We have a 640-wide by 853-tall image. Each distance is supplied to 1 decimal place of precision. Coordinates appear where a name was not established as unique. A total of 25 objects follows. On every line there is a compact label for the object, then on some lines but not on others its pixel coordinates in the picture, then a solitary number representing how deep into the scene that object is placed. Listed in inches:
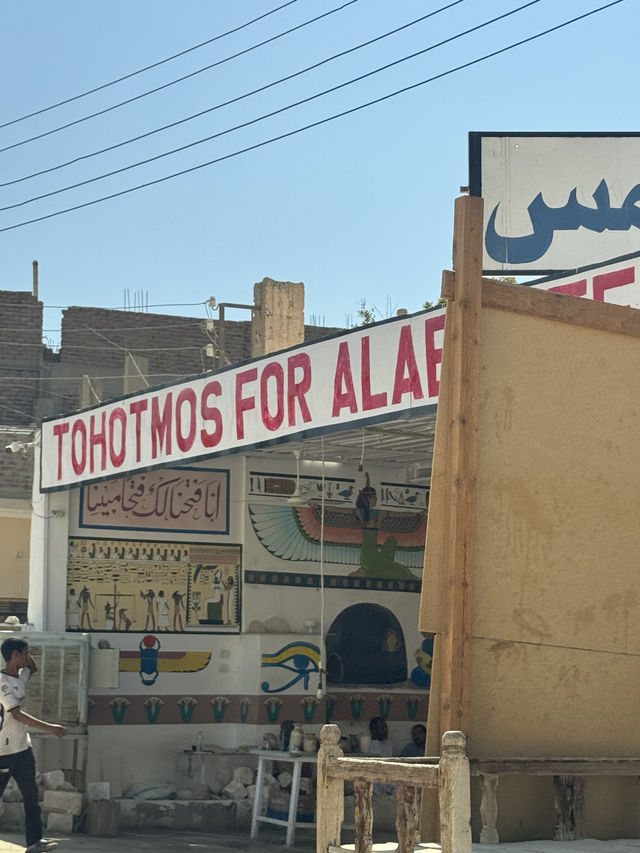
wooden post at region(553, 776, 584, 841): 254.5
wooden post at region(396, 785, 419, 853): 225.3
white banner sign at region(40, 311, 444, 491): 351.3
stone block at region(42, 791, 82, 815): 468.8
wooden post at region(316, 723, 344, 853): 240.5
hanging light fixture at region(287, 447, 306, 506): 474.3
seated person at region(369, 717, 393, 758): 501.2
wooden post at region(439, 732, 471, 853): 210.4
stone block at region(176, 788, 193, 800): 498.9
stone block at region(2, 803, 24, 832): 457.4
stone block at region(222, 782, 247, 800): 495.8
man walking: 362.0
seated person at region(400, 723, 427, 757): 511.5
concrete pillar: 887.7
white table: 452.1
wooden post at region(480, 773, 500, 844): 244.4
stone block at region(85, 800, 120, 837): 467.2
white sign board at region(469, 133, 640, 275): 472.4
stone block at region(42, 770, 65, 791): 477.1
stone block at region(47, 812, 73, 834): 462.9
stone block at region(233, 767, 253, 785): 499.2
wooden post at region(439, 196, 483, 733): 240.5
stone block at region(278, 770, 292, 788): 491.5
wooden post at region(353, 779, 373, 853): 234.2
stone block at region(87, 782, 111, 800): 483.5
